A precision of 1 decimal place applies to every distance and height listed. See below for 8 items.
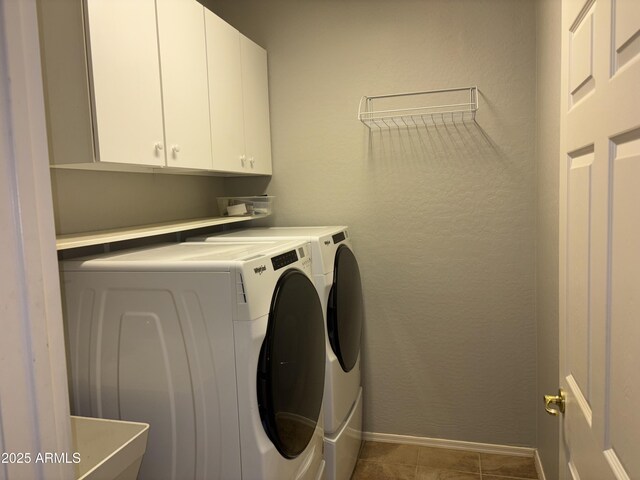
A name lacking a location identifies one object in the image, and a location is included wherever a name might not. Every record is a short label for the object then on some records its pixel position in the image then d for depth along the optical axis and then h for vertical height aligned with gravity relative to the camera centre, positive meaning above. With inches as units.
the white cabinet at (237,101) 85.0 +20.5
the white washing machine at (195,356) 54.7 -18.5
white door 29.3 -3.6
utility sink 47.8 -25.7
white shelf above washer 59.4 -3.8
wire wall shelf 99.2 +19.0
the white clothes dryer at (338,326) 81.4 -23.8
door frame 21.8 -2.5
